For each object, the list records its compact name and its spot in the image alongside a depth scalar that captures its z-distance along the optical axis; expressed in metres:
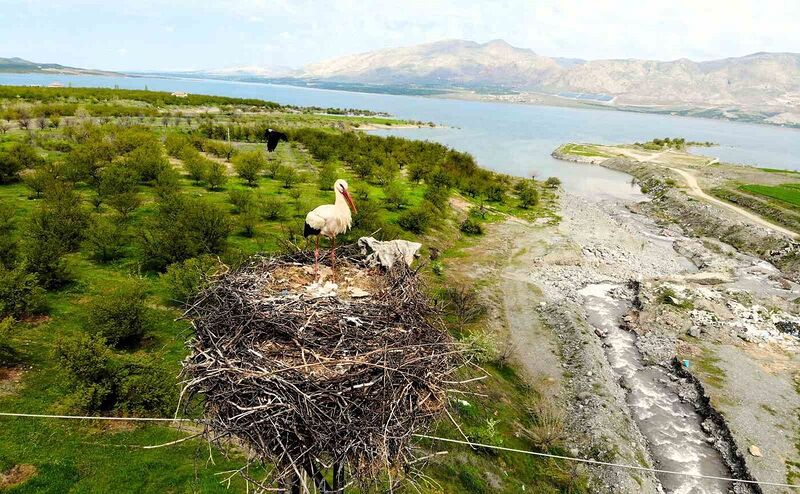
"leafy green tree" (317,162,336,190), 40.34
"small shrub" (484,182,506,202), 49.12
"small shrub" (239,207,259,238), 27.13
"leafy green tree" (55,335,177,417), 11.98
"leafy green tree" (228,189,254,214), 30.50
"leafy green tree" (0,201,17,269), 18.19
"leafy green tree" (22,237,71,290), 17.70
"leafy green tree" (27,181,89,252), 21.12
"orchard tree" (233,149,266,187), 38.47
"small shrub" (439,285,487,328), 22.83
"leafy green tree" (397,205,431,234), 32.72
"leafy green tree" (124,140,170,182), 34.41
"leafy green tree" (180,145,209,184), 37.06
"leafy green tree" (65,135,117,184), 32.53
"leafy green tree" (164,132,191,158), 44.53
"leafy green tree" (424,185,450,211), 38.78
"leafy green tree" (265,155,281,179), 42.65
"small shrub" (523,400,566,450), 15.38
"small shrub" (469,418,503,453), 14.61
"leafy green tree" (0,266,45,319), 14.97
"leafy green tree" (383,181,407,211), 37.44
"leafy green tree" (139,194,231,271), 21.33
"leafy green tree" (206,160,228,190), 35.91
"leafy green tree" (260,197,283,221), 30.98
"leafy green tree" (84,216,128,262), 21.20
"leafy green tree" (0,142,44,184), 30.78
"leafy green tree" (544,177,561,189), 60.16
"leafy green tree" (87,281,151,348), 15.02
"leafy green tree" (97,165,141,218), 26.62
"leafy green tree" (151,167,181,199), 30.02
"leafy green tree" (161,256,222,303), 17.73
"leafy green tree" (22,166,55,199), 28.23
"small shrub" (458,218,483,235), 37.88
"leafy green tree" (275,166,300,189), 39.88
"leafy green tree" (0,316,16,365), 12.75
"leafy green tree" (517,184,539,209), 48.72
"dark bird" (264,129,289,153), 11.71
